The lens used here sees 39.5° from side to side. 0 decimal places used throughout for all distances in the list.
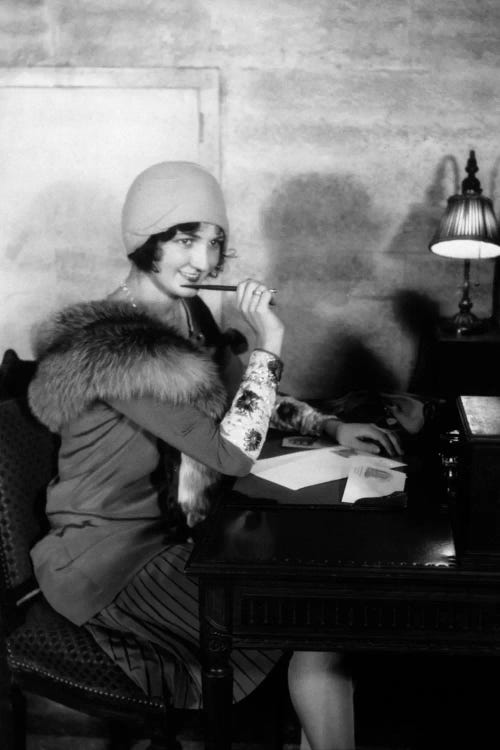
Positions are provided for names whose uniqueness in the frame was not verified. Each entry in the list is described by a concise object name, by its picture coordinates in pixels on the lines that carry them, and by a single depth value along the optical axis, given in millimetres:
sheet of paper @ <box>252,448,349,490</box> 1672
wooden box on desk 1171
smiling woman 1456
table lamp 2439
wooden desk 1203
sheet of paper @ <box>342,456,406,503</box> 1564
